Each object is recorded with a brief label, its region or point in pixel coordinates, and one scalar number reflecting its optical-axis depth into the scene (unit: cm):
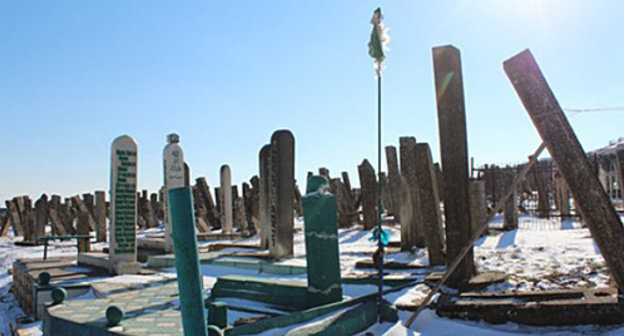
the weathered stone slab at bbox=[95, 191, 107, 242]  1811
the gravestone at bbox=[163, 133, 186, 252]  1170
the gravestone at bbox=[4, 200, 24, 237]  2477
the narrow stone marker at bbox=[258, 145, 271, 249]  1147
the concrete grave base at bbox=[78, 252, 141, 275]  919
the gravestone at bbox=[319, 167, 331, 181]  2169
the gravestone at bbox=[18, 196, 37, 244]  2077
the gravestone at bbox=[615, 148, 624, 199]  671
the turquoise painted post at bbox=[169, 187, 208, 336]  243
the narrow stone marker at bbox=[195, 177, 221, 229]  2255
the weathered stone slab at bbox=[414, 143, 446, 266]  833
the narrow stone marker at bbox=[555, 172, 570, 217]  1660
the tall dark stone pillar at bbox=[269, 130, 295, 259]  1063
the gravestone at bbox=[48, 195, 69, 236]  2198
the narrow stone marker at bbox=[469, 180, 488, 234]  1095
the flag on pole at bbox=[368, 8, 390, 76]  561
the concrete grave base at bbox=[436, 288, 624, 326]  454
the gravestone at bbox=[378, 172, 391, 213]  2191
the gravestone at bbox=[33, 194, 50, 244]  1973
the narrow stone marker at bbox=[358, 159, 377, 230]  1561
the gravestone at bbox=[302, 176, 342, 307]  520
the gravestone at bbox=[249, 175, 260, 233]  1792
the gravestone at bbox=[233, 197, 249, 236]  1870
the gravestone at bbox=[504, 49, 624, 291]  394
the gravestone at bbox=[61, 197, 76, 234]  2347
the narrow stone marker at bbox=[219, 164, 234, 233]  1806
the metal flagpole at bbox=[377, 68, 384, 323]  493
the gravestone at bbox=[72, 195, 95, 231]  2359
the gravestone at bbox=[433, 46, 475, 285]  641
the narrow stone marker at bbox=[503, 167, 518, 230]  1376
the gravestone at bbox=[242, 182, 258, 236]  1783
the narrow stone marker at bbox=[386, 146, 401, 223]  1480
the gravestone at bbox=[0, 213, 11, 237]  2488
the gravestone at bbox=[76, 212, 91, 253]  1918
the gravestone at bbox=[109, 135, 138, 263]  943
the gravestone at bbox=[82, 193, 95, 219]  2639
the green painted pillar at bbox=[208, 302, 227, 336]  435
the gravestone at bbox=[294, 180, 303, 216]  2530
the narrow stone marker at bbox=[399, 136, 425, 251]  1034
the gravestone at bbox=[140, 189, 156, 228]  2671
